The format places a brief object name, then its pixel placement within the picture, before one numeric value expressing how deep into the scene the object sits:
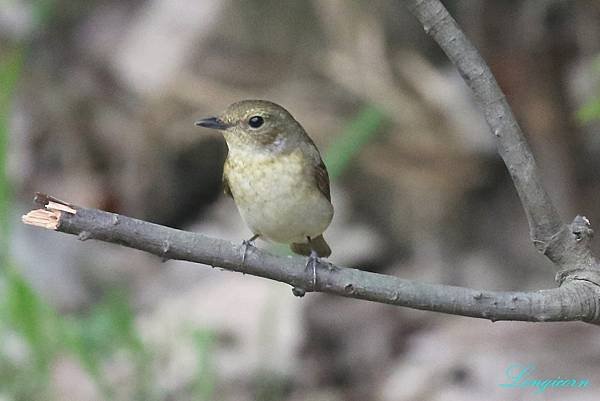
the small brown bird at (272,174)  6.86
